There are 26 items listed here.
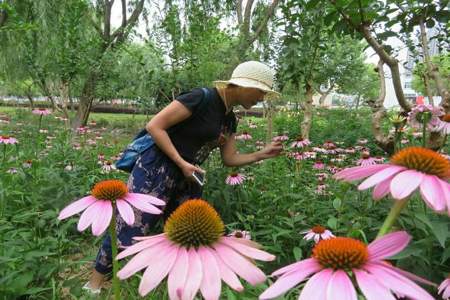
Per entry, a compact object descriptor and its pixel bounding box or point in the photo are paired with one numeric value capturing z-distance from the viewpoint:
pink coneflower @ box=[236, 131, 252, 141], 3.45
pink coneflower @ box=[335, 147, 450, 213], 0.46
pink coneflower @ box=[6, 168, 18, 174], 3.06
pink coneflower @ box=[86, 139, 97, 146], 4.68
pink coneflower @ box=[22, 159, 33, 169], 3.15
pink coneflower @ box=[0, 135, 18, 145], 3.04
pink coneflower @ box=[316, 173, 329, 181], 2.67
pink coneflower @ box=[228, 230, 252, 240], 1.61
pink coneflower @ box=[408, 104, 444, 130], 1.49
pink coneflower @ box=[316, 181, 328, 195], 2.38
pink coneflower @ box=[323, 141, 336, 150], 3.40
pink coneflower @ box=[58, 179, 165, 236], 0.68
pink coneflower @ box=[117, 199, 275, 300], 0.47
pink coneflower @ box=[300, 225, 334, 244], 1.68
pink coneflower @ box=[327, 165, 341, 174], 2.79
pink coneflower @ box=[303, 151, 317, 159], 3.10
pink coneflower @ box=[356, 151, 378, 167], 2.30
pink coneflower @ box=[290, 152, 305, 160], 2.94
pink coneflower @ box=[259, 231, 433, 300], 0.40
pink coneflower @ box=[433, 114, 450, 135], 1.47
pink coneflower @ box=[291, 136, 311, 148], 2.90
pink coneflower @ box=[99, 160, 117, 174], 3.27
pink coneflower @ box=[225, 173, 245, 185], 2.54
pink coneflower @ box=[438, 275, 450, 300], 0.74
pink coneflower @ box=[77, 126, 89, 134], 4.67
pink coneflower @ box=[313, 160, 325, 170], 3.07
